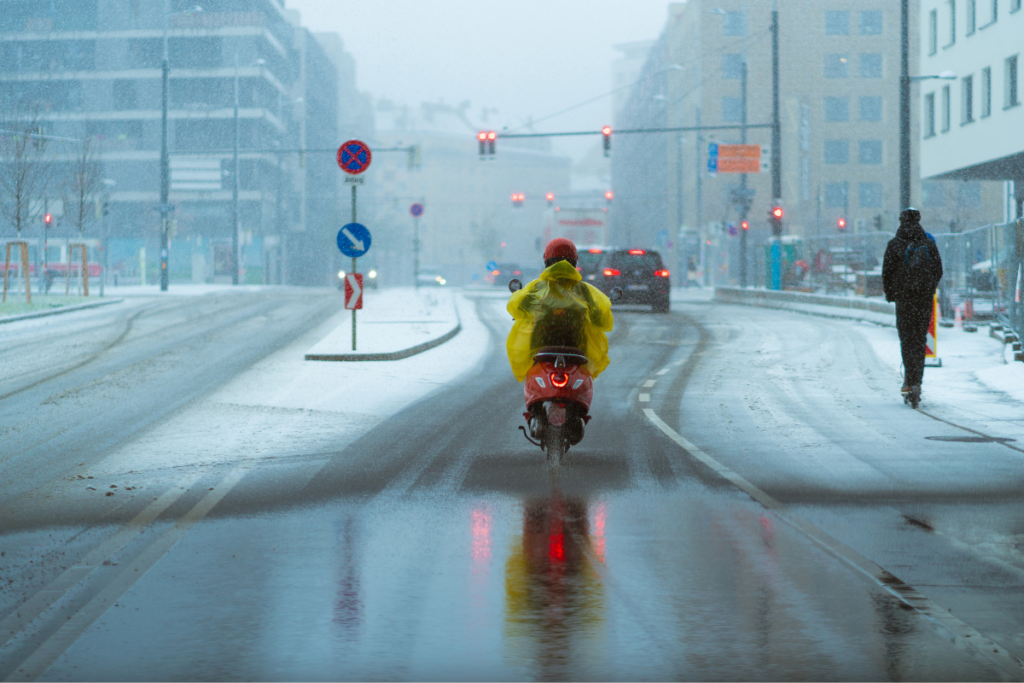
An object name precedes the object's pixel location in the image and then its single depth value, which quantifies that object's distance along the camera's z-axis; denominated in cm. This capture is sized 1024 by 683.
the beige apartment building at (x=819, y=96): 9481
